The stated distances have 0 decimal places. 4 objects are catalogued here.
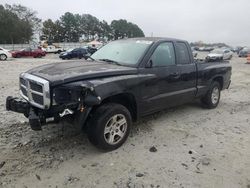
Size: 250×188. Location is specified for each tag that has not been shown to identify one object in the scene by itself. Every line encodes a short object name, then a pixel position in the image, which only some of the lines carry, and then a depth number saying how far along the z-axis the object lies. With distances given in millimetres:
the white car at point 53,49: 31798
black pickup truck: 2602
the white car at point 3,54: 17714
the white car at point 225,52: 23605
